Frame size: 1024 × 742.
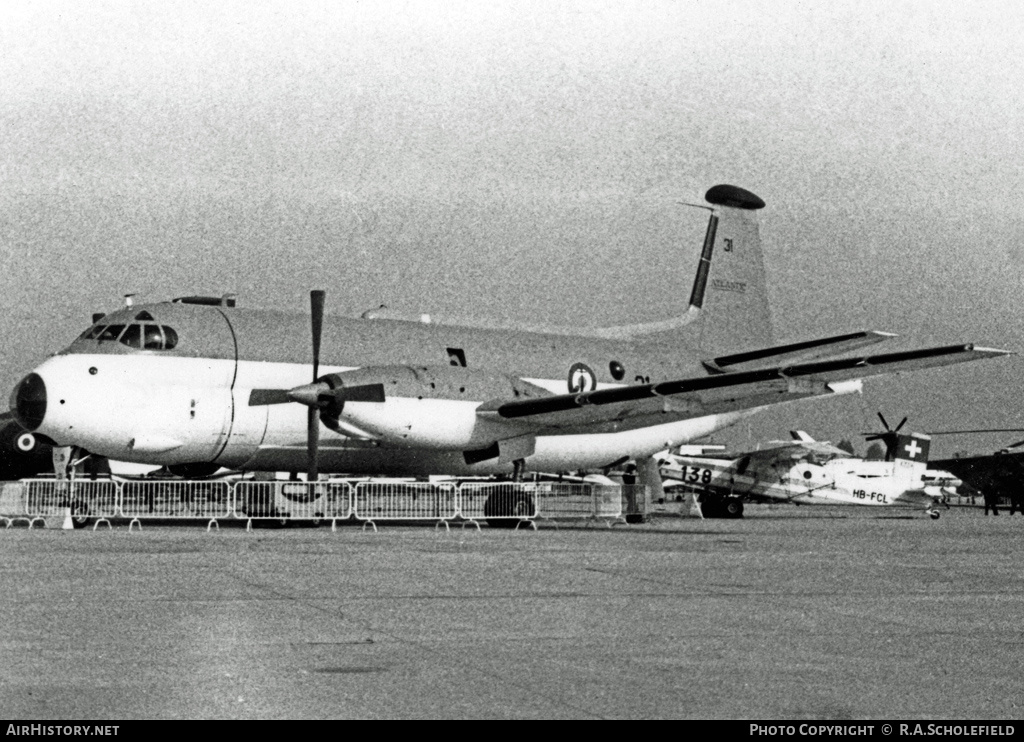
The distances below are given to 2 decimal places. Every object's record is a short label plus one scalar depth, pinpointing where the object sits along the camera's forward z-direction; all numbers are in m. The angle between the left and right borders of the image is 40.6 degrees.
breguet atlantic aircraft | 25.77
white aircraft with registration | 40.12
